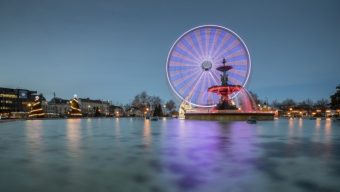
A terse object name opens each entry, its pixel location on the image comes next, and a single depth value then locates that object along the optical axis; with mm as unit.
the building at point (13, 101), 159625
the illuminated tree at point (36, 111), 100062
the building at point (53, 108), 189875
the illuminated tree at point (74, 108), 115625
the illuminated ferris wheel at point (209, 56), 66062
